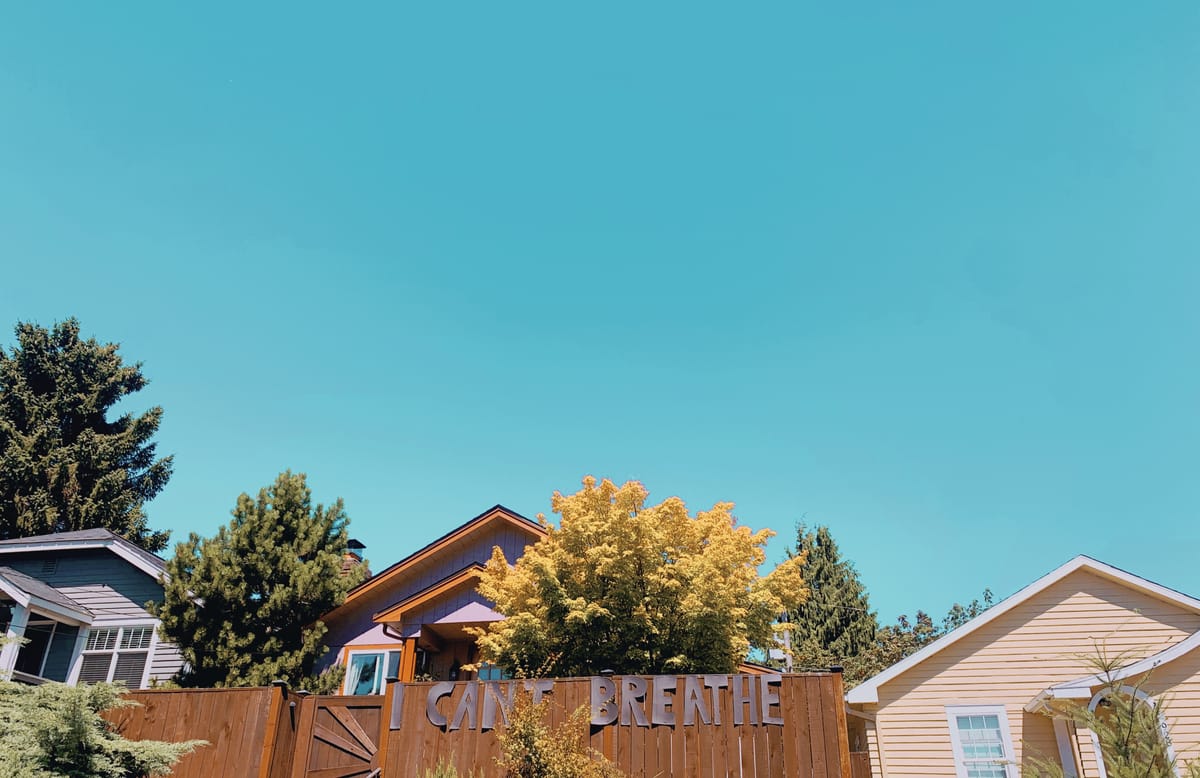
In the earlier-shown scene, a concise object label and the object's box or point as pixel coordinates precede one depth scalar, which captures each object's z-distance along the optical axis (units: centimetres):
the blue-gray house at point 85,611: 1762
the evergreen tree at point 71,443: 2906
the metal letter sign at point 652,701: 925
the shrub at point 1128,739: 849
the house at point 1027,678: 1295
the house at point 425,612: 1623
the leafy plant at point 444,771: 862
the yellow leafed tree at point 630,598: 1295
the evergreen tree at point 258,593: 1505
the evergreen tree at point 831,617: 3394
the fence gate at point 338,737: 994
